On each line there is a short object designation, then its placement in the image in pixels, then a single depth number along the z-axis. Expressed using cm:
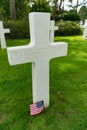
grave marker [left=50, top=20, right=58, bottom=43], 639
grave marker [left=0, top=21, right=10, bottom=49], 550
